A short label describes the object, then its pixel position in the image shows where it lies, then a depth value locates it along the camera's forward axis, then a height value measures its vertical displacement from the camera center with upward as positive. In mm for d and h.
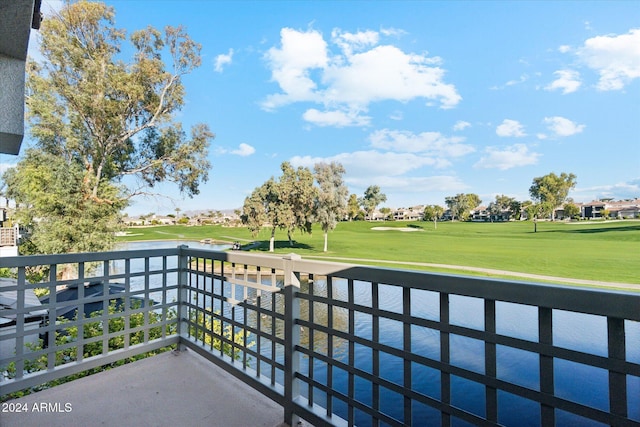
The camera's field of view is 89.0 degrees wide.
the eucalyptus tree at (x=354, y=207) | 32481 +949
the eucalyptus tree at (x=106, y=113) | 9773 +3352
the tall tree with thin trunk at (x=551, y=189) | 23578 +1918
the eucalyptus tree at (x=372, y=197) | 38156 +2244
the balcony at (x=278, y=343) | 852 -519
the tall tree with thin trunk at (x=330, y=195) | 21875 +1478
